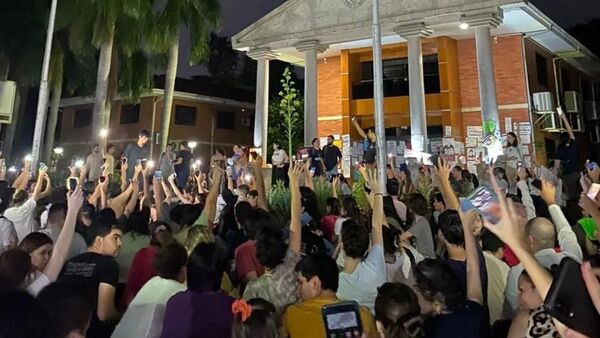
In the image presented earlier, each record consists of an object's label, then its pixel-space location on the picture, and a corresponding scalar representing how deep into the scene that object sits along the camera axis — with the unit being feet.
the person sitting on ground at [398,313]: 8.73
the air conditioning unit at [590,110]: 97.50
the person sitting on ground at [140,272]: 13.58
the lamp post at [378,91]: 26.39
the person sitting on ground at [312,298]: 9.95
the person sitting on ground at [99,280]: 11.68
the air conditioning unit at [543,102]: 76.28
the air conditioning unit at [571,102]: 86.17
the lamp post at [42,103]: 38.50
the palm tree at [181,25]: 72.02
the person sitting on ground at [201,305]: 10.01
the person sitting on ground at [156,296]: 10.73
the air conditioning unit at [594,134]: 99.66
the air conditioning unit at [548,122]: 78.64
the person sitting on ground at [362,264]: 11.84
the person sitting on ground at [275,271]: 11.73
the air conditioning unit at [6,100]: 34.55
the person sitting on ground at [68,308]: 7.64
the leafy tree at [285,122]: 92.33
